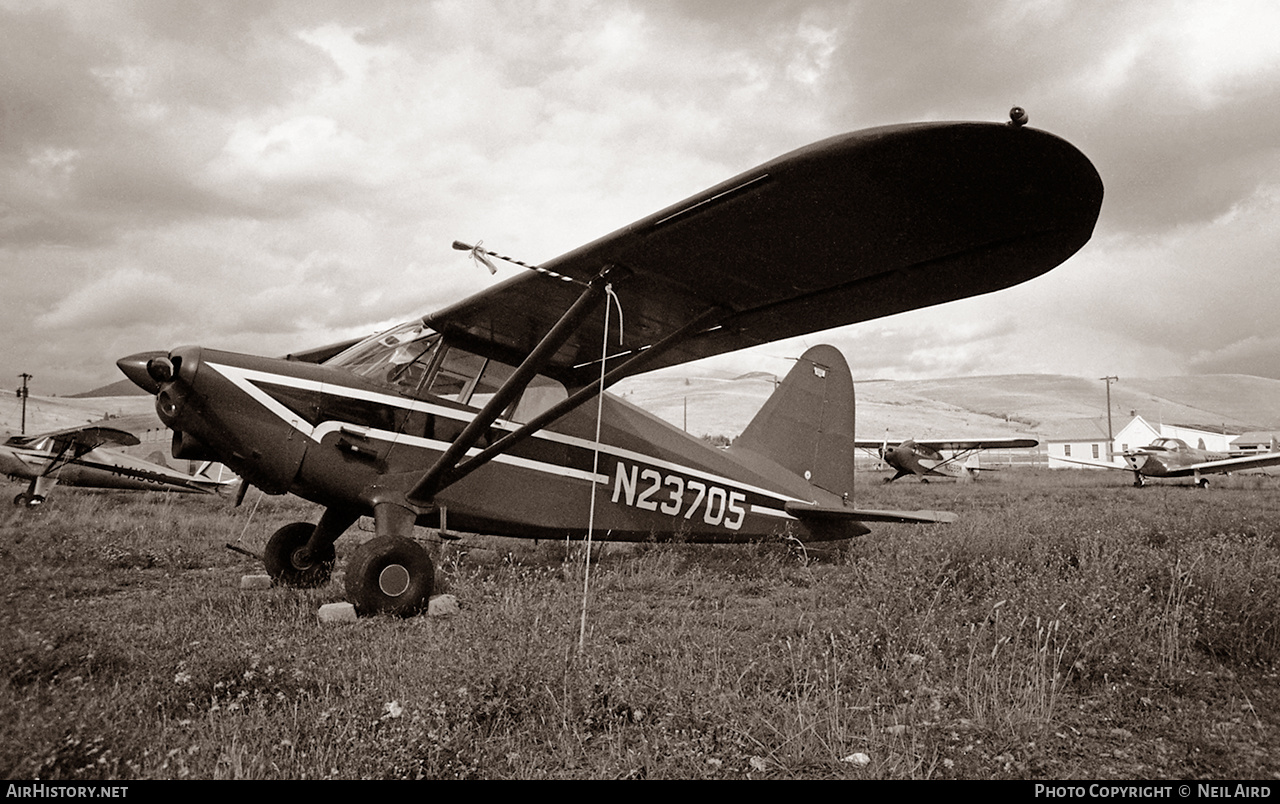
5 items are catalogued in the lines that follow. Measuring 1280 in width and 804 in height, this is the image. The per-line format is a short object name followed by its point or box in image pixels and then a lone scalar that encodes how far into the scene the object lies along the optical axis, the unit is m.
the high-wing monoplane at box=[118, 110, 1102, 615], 3.67
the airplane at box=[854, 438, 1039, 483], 28.69
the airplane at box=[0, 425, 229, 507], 15.82
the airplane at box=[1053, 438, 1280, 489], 28.73
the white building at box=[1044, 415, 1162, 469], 73.06
